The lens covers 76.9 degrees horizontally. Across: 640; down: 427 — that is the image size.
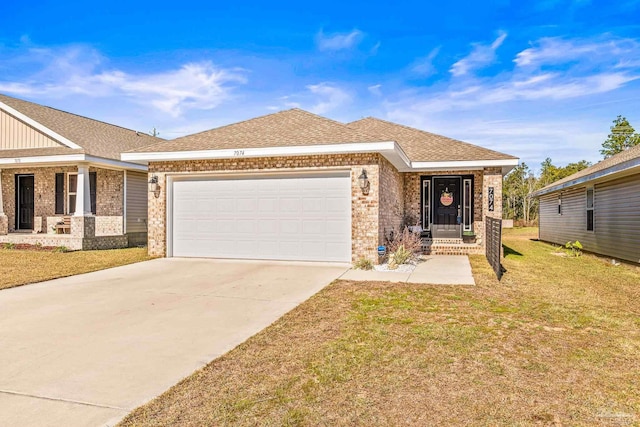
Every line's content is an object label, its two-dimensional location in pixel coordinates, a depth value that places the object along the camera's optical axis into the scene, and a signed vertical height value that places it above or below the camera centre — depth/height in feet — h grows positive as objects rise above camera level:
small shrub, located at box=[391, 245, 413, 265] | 33.91 -3.29
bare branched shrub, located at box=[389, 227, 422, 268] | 33.98 -2.81
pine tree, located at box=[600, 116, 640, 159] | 119.85 +24.35
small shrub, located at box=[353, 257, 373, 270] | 32.32 -3.92
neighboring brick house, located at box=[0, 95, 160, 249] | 46.68 +4.21
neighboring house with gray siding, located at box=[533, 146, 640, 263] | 37.91 +0.84
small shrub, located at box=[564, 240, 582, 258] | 48.11 -4.33
